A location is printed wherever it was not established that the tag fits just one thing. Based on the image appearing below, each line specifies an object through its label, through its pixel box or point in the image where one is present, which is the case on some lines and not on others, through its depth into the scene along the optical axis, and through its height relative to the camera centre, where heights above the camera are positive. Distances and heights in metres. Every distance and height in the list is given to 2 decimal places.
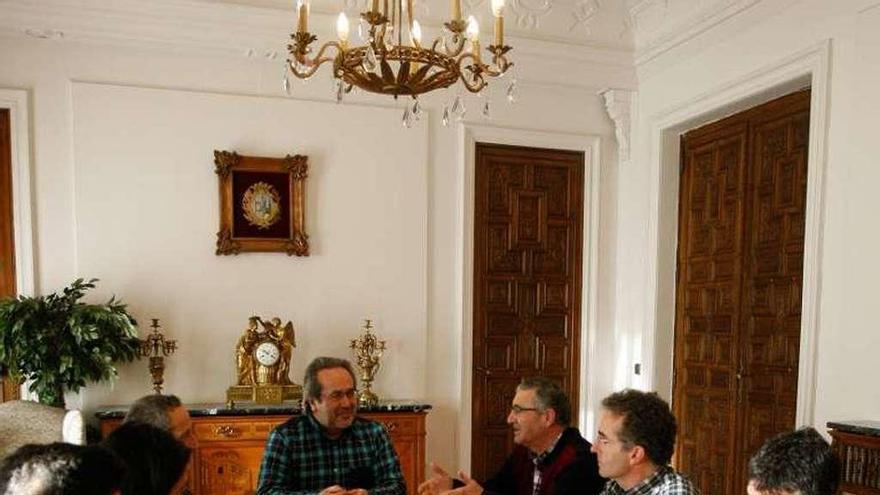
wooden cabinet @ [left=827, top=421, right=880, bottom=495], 2.77 -0.97
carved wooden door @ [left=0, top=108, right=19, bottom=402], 4.09 -0.04
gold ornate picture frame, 4.39 +0.06
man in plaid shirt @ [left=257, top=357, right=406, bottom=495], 2.60 -0.91
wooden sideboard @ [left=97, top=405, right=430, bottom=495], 3.96 -1.36
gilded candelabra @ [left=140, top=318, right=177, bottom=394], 4.13 -0.84
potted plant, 3.66 -0.71
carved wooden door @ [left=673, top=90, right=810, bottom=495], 3.82 -0.41
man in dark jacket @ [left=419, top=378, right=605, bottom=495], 2.48 -0.86
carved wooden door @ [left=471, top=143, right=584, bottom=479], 4.93 -0.46
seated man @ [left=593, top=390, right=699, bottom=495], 2.00 -0.68
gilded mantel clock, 4.21 -0.94
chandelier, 2.32 +0.55
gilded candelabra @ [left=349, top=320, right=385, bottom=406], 4.41 -0.94
